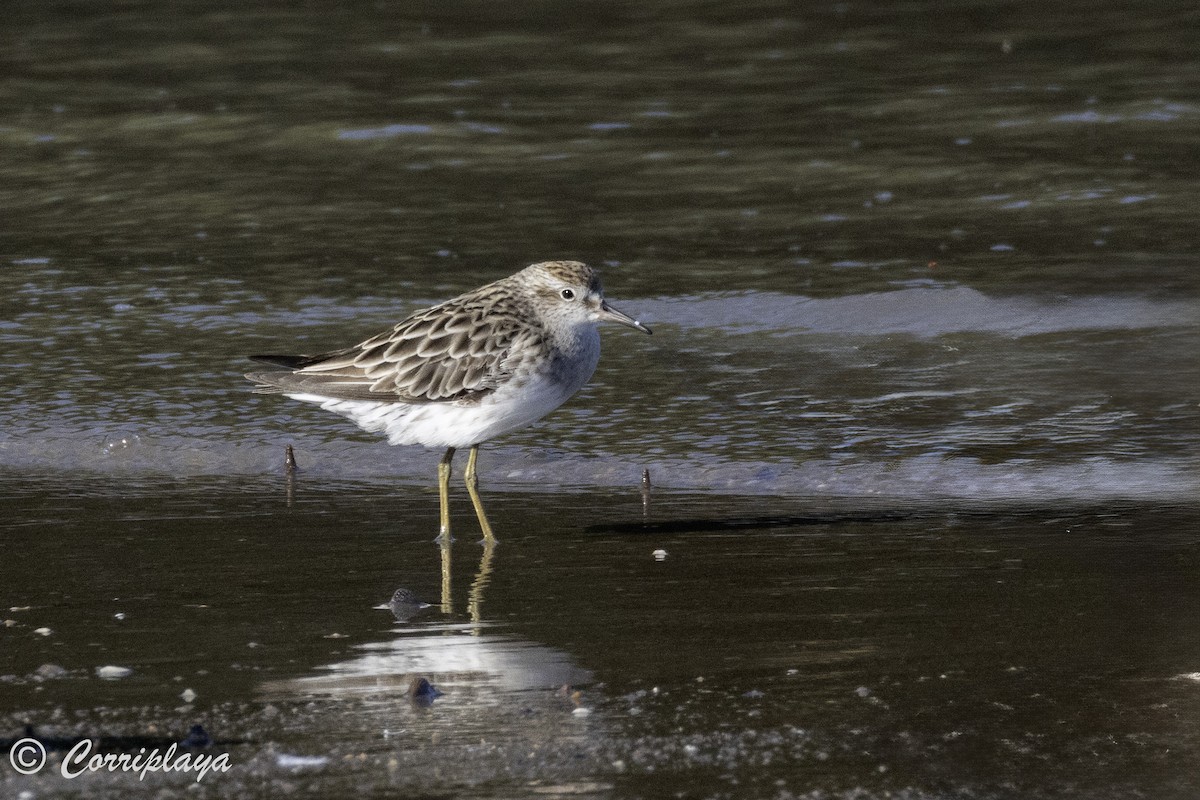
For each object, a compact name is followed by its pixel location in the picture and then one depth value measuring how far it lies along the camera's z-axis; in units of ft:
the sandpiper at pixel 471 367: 45.47
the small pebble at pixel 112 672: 32.83
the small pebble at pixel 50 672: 32.78
